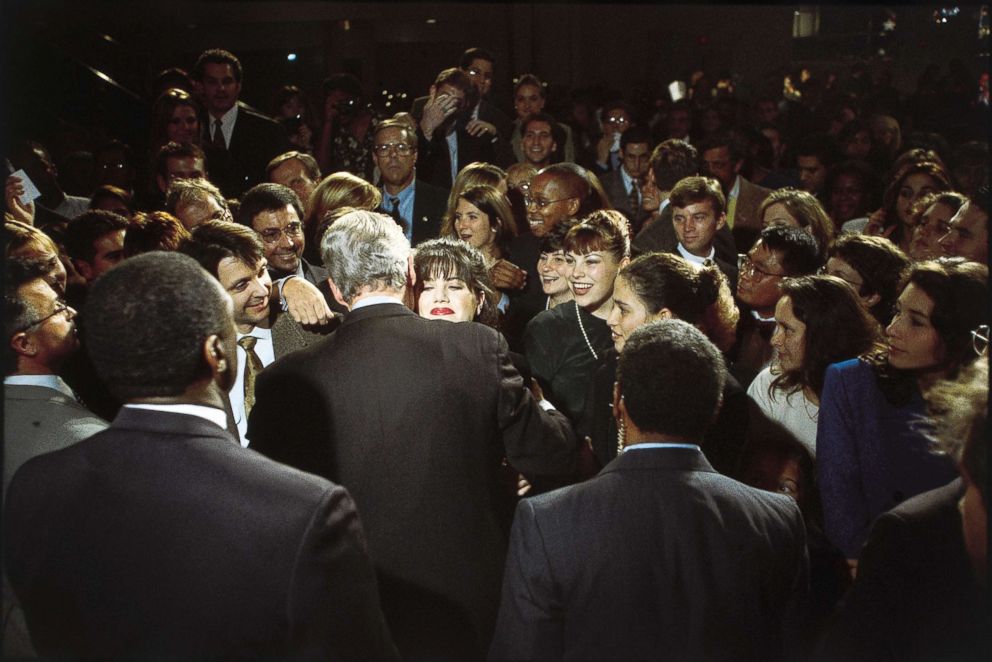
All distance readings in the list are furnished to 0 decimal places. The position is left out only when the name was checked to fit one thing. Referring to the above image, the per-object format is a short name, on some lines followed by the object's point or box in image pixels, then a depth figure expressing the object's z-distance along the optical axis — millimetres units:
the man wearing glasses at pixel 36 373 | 2232
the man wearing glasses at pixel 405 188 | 5109
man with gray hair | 2291
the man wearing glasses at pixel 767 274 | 3799
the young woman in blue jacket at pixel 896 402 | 2629
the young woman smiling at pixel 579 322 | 3334
